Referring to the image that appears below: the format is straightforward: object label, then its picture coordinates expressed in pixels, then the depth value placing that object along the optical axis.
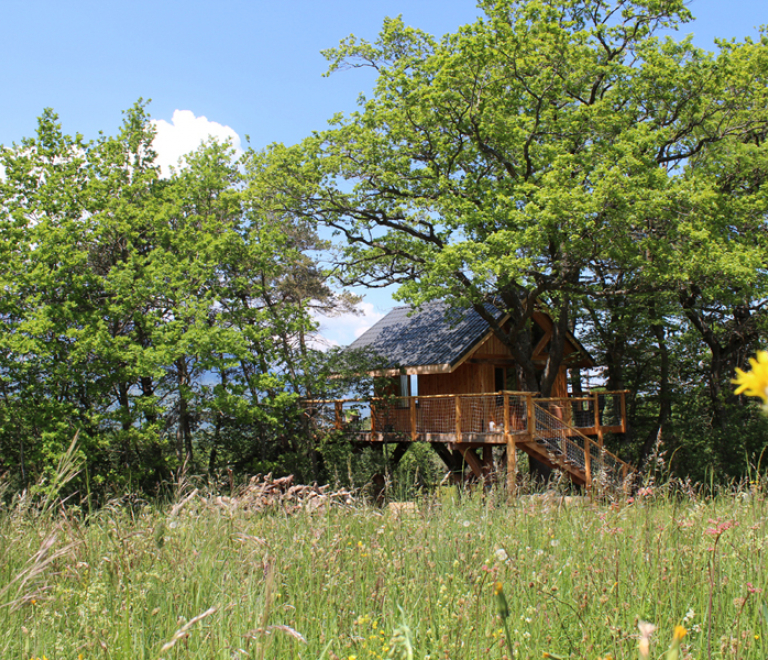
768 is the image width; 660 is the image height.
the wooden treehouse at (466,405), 15.80
